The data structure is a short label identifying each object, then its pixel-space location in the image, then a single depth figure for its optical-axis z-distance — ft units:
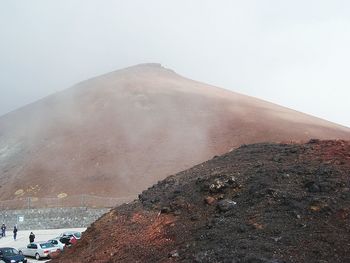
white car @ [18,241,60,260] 102.99
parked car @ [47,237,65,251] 106.02
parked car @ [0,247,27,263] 94.84
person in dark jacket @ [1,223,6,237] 151.33
